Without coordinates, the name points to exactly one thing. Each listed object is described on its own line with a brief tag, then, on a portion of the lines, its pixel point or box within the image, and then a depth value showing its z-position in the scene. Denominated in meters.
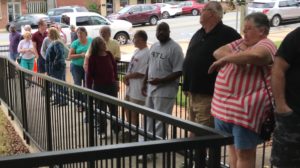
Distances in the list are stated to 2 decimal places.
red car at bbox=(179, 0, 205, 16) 44.53
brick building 45.66
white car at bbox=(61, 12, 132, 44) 24.10
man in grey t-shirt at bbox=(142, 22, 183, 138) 5.66
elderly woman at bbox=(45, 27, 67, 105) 9.85
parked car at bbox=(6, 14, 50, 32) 31.75
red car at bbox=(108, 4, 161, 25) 35.28
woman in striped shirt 3.82
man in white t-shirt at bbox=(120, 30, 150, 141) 6.43
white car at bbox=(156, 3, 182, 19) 42.41
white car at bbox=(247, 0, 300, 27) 29.78
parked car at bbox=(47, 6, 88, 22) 35.56
